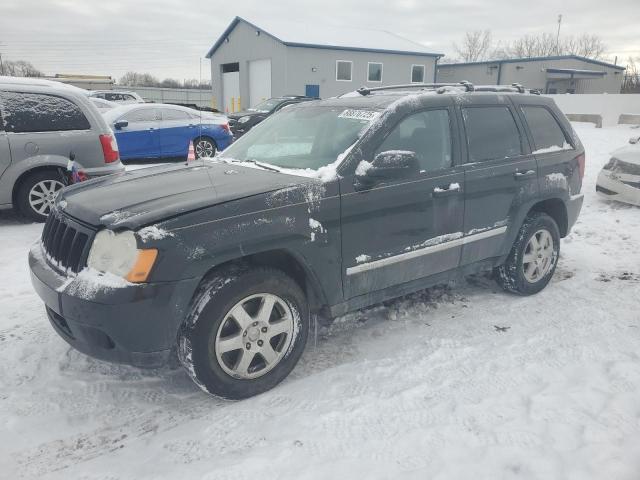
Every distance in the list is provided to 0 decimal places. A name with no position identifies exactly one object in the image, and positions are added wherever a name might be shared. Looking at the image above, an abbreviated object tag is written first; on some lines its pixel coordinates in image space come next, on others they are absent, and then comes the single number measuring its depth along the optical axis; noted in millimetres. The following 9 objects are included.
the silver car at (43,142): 6418
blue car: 11695
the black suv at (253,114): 16062
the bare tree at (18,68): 68881
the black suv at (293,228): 2668
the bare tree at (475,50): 78562
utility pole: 72500
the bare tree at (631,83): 39784
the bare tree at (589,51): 76138
